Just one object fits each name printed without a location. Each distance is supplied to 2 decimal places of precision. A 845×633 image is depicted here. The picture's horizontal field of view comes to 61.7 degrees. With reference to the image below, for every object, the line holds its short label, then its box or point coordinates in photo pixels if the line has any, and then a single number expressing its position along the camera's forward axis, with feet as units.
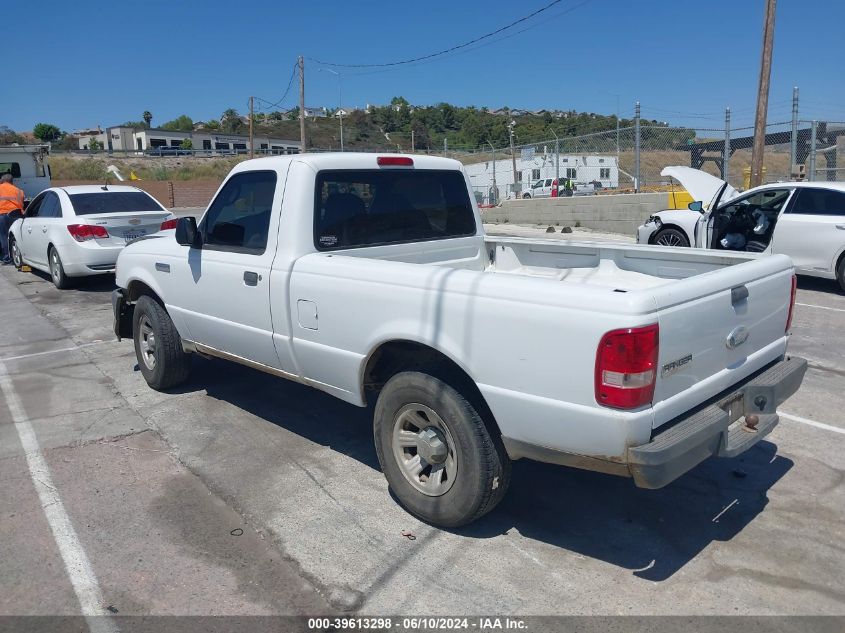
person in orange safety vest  47.85
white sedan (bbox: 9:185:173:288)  36.50
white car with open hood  32.68
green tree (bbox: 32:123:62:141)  397.97
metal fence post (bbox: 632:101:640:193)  58.70
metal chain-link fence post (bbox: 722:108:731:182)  57.06
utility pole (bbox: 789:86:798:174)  53.52
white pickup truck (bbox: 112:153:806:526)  10.12
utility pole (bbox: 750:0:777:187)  51.75
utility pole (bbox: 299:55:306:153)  124.16
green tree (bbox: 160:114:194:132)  447.67
